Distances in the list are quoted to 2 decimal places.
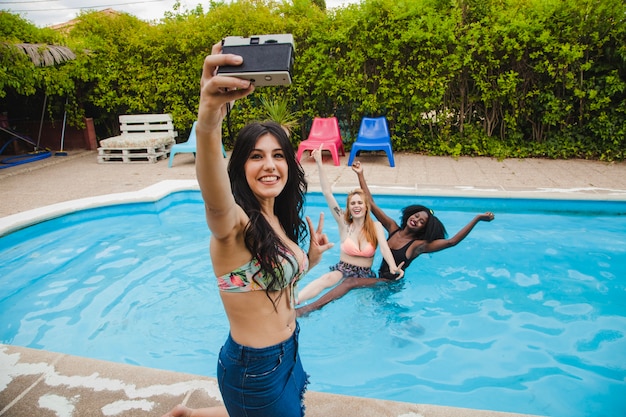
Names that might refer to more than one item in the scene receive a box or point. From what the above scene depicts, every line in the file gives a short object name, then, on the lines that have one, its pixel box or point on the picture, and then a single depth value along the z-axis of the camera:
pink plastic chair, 8.62
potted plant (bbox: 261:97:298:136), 9.55
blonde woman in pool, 4.23
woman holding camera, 1.44
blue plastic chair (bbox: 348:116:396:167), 8.33
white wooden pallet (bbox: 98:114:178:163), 9.51
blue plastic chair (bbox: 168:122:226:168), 8.77
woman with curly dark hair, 4.20
